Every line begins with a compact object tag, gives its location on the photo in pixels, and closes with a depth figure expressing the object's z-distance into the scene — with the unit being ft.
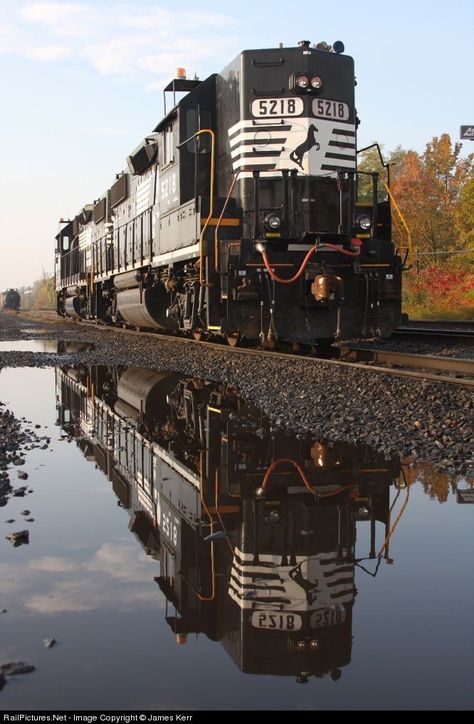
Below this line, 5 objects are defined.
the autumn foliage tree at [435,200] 116.16
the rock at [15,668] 7.13
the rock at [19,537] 11.17
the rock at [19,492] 14.01
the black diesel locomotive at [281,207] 32.60
